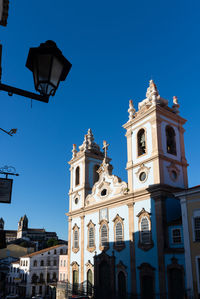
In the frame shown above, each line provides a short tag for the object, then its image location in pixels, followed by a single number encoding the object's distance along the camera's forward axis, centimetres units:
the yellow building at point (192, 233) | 1714
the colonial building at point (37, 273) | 4831
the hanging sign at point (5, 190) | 632
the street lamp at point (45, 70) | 359
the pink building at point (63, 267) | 3494
